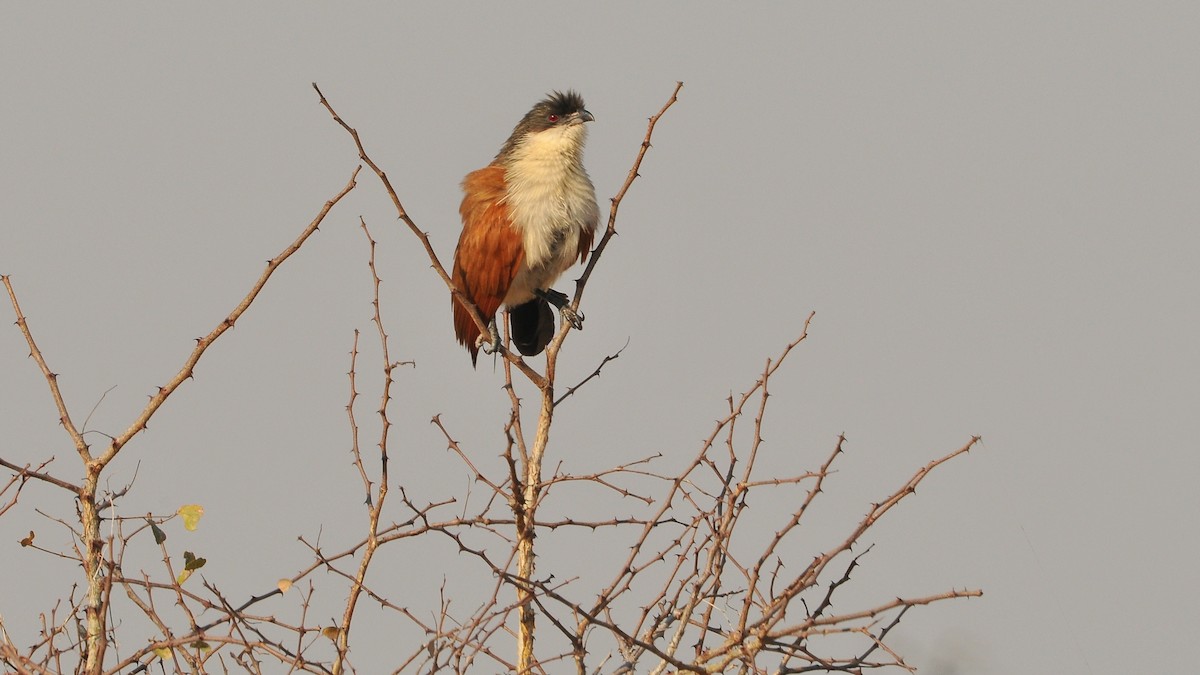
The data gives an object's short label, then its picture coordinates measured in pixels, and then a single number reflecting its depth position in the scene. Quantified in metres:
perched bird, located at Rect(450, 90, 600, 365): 9.59
